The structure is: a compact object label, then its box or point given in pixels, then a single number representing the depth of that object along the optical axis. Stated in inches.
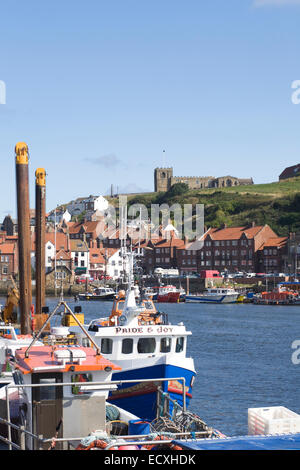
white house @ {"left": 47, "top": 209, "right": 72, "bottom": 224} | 7719.5
